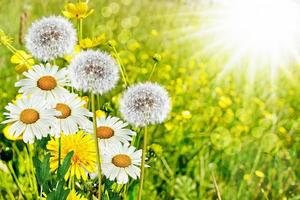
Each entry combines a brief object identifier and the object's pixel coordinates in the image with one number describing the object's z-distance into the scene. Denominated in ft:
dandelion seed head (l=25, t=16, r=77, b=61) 2.36
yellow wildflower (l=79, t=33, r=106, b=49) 2.46
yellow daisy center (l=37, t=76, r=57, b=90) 2.29
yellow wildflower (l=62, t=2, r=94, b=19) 2.46
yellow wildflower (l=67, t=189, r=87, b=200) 2.28
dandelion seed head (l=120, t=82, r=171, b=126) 2.17
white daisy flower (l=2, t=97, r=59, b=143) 2.13
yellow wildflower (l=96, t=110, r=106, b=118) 2.61
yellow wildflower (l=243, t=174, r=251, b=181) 3.44
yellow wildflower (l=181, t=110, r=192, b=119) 3.92
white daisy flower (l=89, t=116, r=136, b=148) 2.32
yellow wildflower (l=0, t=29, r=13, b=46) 2.44
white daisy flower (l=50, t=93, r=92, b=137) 2.18
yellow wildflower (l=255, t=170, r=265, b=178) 3.36
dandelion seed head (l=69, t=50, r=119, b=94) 2.14
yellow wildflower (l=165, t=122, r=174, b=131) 3.77
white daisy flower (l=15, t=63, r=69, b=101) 2.28
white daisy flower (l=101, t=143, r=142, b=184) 2.22
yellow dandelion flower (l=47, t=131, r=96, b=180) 2.28
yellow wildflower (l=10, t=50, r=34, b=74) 2.50
